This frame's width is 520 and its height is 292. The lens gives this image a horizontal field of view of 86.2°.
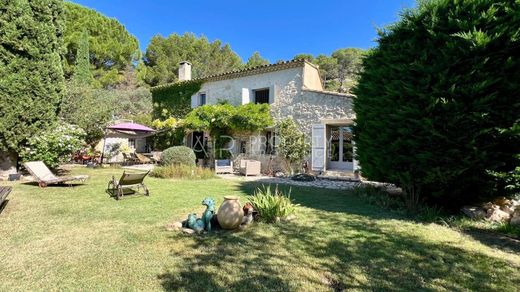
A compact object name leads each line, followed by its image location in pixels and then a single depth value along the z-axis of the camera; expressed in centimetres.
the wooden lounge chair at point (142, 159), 1745
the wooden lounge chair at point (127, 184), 709
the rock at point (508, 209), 573
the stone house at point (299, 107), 1322
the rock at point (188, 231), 454
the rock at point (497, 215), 548
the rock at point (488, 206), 575
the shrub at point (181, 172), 1151
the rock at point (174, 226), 470
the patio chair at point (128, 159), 1728
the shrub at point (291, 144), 1377
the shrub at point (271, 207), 524
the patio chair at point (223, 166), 1374
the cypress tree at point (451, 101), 506
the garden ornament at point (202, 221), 464
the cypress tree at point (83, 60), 2197
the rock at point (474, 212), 554
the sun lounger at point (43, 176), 826
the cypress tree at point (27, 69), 918
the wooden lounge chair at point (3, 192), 513
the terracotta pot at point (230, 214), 467
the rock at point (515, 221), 506
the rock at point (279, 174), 1318
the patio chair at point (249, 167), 1318
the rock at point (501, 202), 599
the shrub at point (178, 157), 1311
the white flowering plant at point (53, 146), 978
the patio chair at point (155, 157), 1656
